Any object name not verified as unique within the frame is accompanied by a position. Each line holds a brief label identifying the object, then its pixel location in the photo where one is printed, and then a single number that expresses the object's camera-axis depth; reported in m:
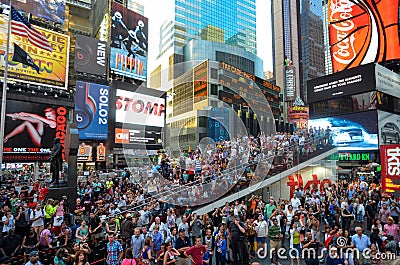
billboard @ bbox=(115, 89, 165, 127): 36.72
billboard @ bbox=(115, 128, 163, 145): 36.34
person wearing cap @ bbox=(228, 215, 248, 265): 7.74
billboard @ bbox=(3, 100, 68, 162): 24.39
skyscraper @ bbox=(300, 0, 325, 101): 136.00
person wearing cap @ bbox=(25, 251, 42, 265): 5.70
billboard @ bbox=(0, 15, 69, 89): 26.17
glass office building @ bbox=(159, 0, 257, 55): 65.12
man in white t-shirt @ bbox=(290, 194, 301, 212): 11.22
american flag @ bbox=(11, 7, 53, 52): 13.39
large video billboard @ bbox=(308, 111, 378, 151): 27.19
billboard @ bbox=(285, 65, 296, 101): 101.38
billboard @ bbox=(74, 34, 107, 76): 34.25
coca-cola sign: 30.88
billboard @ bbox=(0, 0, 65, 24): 28.86
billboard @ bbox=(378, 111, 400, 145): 27.27
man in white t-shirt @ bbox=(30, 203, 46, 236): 8.88
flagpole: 10.70
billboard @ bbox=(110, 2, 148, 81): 37.72
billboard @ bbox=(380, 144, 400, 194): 12.02
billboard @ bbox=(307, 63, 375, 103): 28.05
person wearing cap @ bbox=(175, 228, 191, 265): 6.63
